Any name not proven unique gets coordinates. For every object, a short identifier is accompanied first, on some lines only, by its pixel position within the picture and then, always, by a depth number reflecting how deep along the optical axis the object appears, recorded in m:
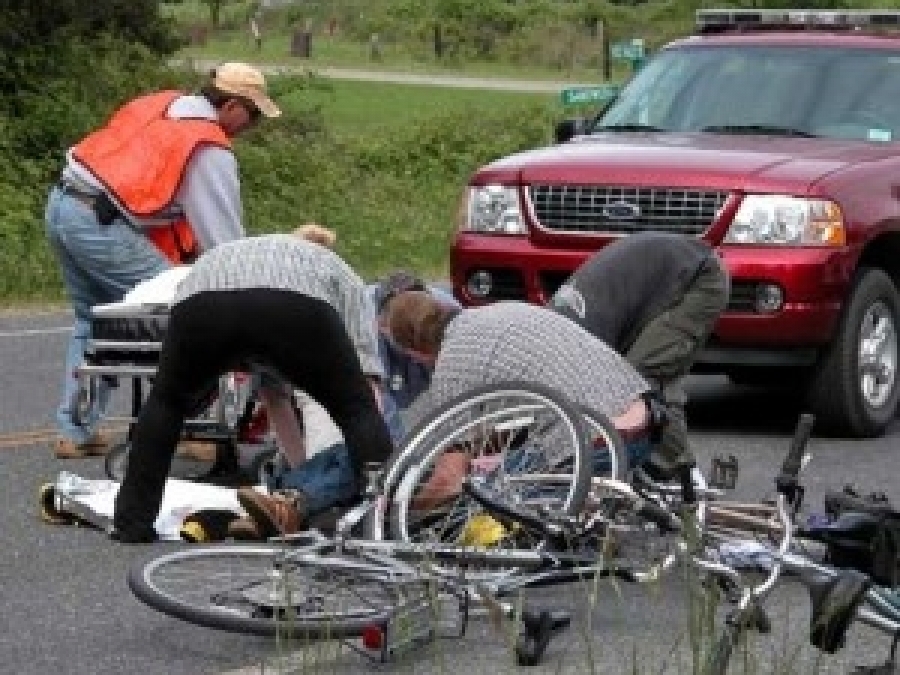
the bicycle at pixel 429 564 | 7.22
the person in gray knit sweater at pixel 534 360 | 8.36
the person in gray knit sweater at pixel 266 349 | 8.64
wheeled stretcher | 9.89
